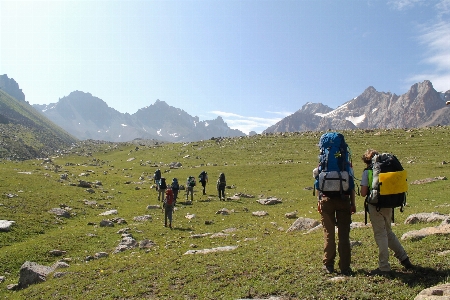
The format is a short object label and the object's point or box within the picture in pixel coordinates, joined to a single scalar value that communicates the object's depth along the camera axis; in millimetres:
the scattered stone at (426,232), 12578
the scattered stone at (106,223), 26923
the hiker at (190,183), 39219
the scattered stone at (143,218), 29391
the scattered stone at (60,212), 29789
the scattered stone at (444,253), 10496
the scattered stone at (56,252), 20203
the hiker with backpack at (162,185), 37594
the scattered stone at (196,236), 22203
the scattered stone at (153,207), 35128
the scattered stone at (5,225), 23547
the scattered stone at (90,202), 35969
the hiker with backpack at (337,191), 9836
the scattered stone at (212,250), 16453
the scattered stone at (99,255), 19172
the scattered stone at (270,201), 36344
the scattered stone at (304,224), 20327
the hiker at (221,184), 39594
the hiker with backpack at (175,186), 35638
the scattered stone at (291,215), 27369
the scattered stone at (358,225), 17566
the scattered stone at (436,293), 7341
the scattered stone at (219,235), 21662
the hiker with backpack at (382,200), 9086
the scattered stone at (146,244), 20294
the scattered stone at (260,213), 29720
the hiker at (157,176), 42872
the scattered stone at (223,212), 31122
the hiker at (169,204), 25938
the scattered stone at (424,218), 16361
